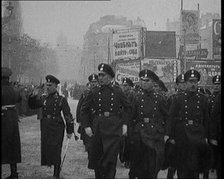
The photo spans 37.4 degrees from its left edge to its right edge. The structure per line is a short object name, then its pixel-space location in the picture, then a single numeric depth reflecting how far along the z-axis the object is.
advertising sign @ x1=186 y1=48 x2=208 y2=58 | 23.39
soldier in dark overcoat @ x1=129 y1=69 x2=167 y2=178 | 5.90
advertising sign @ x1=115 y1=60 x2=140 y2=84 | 21.80
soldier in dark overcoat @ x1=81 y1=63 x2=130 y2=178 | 5.84
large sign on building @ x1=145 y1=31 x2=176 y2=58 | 26.28
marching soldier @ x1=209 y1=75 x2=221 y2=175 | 7.72
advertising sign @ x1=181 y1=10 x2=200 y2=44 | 23.36
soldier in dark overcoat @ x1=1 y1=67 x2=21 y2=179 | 6.28
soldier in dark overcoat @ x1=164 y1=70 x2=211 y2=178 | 5.79
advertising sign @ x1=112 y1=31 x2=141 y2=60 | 24.64
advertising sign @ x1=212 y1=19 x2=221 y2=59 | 27.34
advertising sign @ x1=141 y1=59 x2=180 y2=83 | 22.94
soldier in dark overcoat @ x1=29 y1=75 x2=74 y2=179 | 6.96
